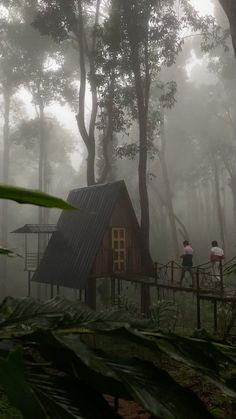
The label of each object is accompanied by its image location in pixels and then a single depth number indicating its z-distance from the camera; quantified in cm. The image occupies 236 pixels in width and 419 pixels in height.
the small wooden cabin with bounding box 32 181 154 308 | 1539
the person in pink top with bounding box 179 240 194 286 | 1569
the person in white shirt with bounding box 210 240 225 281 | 1438
